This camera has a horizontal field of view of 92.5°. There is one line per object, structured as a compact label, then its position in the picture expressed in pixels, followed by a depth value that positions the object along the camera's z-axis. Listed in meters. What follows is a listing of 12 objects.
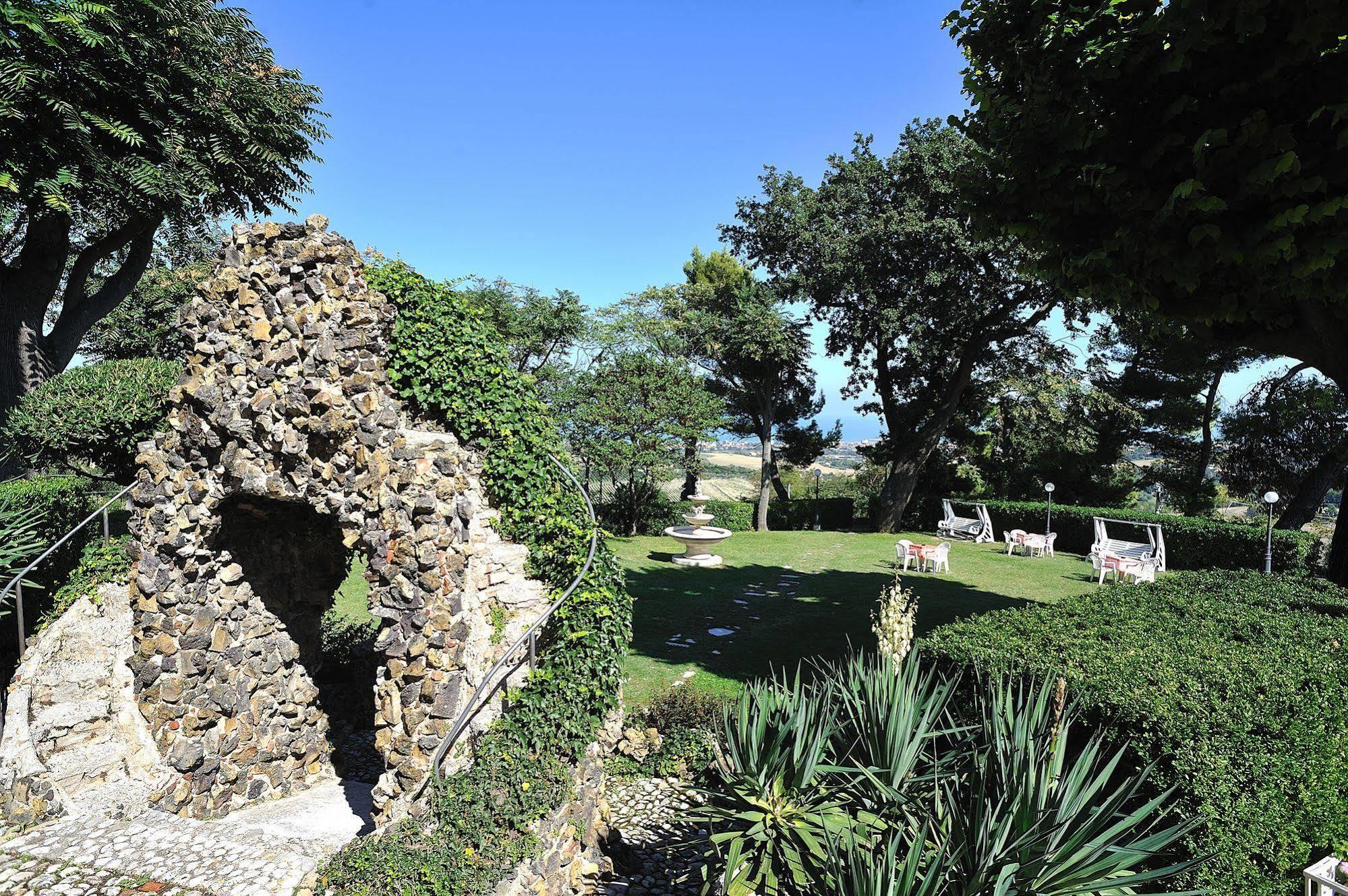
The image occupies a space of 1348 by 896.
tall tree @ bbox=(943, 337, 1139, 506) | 22.47
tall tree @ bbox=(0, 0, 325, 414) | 10.70
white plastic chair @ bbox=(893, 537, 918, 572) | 16.05
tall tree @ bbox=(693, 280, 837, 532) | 24.14
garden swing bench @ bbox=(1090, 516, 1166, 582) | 13.70
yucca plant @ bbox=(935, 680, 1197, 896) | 3.08
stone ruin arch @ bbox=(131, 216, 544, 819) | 5.16
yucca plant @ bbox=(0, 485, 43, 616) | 6.18
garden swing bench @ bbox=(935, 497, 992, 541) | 20.84
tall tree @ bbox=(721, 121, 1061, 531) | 19.19
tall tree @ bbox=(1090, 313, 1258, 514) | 23.53
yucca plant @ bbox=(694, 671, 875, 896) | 3.65
